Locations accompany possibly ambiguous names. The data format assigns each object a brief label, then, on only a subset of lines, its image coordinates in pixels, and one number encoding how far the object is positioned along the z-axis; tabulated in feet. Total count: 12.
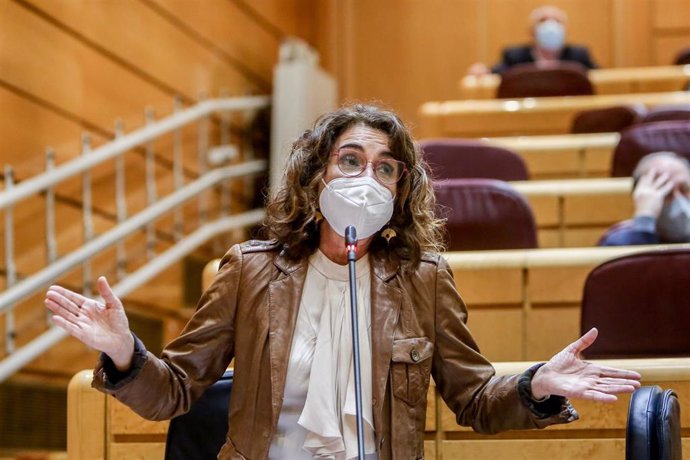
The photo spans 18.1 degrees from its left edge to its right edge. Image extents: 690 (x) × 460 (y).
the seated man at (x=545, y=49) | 32.45
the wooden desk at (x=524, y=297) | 14.66
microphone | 8.05
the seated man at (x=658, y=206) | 16.56
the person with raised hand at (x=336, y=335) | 8.57
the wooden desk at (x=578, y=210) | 19.35
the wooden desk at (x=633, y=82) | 30.11
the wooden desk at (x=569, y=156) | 23.31
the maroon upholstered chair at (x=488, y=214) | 16.09
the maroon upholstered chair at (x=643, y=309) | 12.61
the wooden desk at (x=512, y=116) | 27.15
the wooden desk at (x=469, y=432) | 10.36
